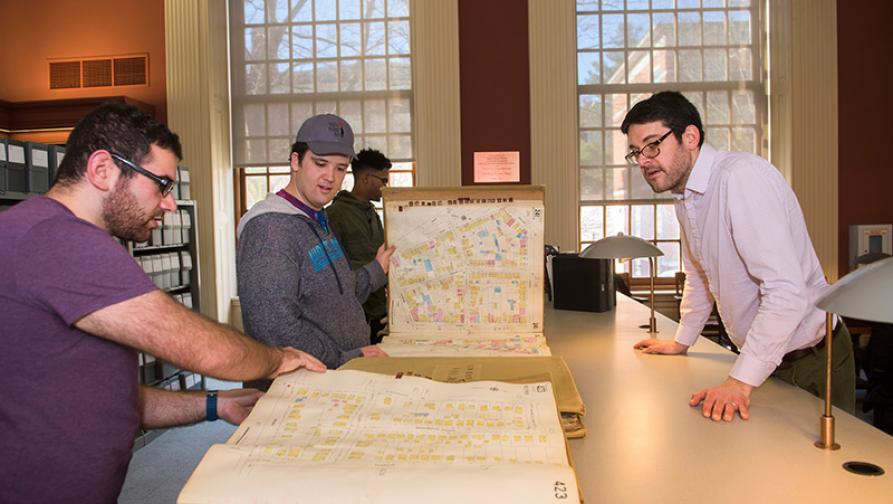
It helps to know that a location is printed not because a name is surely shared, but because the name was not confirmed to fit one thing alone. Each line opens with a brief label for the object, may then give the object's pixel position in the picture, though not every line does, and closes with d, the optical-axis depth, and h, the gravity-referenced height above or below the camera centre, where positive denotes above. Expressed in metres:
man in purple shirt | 0.98 -0.15
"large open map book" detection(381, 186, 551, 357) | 2.10 -0.15
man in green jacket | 3.73 +0.02
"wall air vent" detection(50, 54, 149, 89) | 6.38 +1.53
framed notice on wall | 6.25 +0.51
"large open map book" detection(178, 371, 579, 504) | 0.80 -0.32
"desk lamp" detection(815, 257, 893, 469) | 0.88 -0.12
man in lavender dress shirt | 1.45 -0.11
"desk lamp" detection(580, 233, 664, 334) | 2.35 -0.12
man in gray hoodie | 1.73 -0.13
